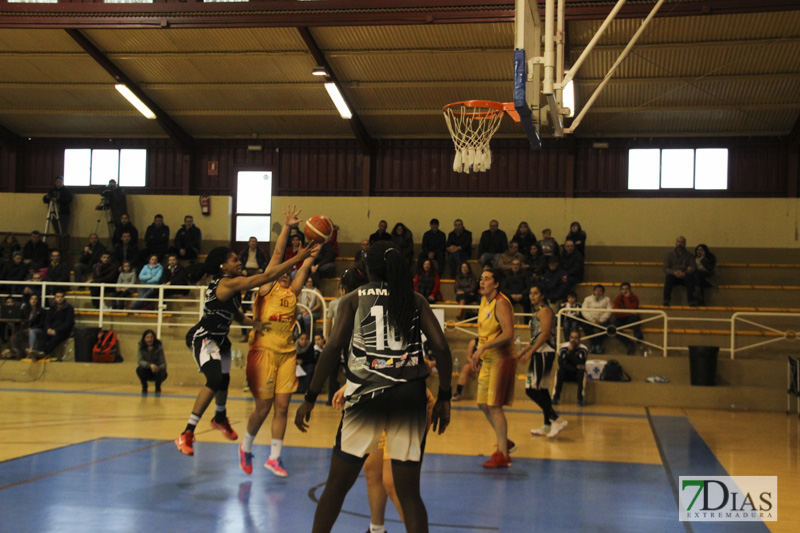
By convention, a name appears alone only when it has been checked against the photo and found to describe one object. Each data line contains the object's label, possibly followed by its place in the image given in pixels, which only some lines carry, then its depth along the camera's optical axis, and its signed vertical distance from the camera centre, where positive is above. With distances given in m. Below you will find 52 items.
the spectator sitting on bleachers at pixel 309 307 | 14.39 -0.75
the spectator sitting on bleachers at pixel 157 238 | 19.84 +0.68
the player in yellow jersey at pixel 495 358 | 7.65 -0.88
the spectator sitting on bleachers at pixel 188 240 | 19.98 +0.66
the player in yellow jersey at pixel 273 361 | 6.96 -0.88
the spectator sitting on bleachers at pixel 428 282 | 16.89 -0.24
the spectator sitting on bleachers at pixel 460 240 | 18.81 +0.79
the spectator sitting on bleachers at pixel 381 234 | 19.11 +0.92
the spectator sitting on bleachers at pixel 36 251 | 19.11 +0.25
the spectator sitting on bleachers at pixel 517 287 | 15.98 -0.27
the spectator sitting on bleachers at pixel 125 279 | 17.81 -0.36
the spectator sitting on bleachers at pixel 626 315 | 14.86 -0.75
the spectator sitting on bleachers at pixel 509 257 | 17.22 +0.38
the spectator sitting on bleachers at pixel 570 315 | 14.41 -0.77
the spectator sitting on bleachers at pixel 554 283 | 16.09 -0.17
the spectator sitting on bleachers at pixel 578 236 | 18.22 +0.94
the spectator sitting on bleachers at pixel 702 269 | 16.89 +0.21
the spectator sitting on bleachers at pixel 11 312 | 15.96 -1.08
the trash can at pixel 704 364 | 13.43 -1.49
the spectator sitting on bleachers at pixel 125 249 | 19.39 +0.36
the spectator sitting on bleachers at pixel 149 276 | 17.45 -0.28
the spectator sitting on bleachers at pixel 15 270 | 17.68 -0.22
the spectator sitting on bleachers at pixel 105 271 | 17.83 -0.19
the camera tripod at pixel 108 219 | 21.06 +1.21
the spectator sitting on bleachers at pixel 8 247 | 19.08 +0.33
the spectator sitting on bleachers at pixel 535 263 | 16.59 +0.25
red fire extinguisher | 21.31 +1.71
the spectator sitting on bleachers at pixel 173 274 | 17.77 -0.23
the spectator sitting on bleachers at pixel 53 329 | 15.64 -1.38
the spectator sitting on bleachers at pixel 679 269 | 16.62 +0.21
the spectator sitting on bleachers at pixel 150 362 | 13.85 -1.78
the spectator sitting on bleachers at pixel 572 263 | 16.39 +0.27
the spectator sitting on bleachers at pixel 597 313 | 14.84 -0.73
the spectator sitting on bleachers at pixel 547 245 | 17.50 +0.68
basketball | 6.97 +0.36
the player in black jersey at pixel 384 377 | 3.98 -0.57
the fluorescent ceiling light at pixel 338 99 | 18.39 +4.19
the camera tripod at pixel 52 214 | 20.95 +1.28
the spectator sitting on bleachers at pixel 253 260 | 18.67 +0.17
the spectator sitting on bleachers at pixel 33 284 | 16.62 -0.50
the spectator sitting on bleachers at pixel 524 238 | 18.27 +0.86
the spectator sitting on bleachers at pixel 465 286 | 16.30 -0.30
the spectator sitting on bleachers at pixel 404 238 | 18.44 +0.81
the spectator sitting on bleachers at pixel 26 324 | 15.89 -1.31
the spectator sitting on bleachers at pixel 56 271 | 18.09 -0.23
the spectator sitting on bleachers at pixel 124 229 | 19.81 +0.88
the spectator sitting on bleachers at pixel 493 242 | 18.58 +0.76
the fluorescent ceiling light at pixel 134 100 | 19.21 +4.20
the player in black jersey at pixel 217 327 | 6.86 -0.57
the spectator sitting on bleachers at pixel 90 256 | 18.73 +0.16
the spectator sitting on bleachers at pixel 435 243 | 18.91 +0.71
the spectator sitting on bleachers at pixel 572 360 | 13.50 -1.50
